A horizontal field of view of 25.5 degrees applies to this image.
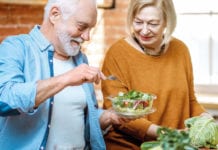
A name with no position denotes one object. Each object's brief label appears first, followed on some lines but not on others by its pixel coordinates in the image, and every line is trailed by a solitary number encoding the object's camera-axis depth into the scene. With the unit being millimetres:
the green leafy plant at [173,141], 1627
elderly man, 1977
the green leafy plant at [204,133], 2118
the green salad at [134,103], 2262
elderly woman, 2603
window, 4372
